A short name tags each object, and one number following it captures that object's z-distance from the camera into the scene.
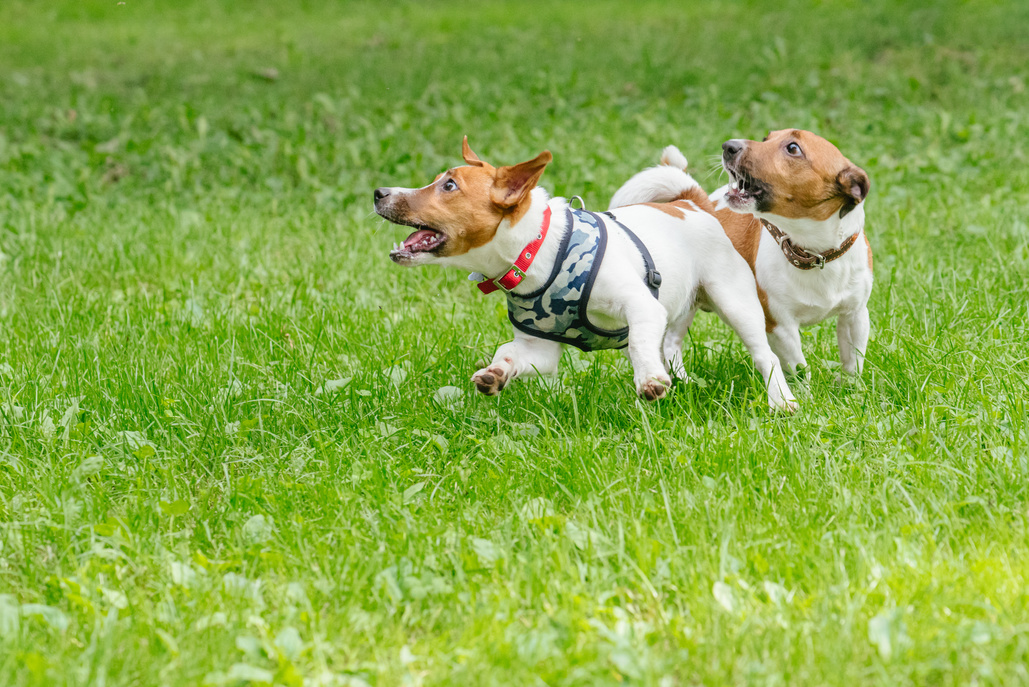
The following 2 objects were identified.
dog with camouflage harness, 7.01
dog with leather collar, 7.52
